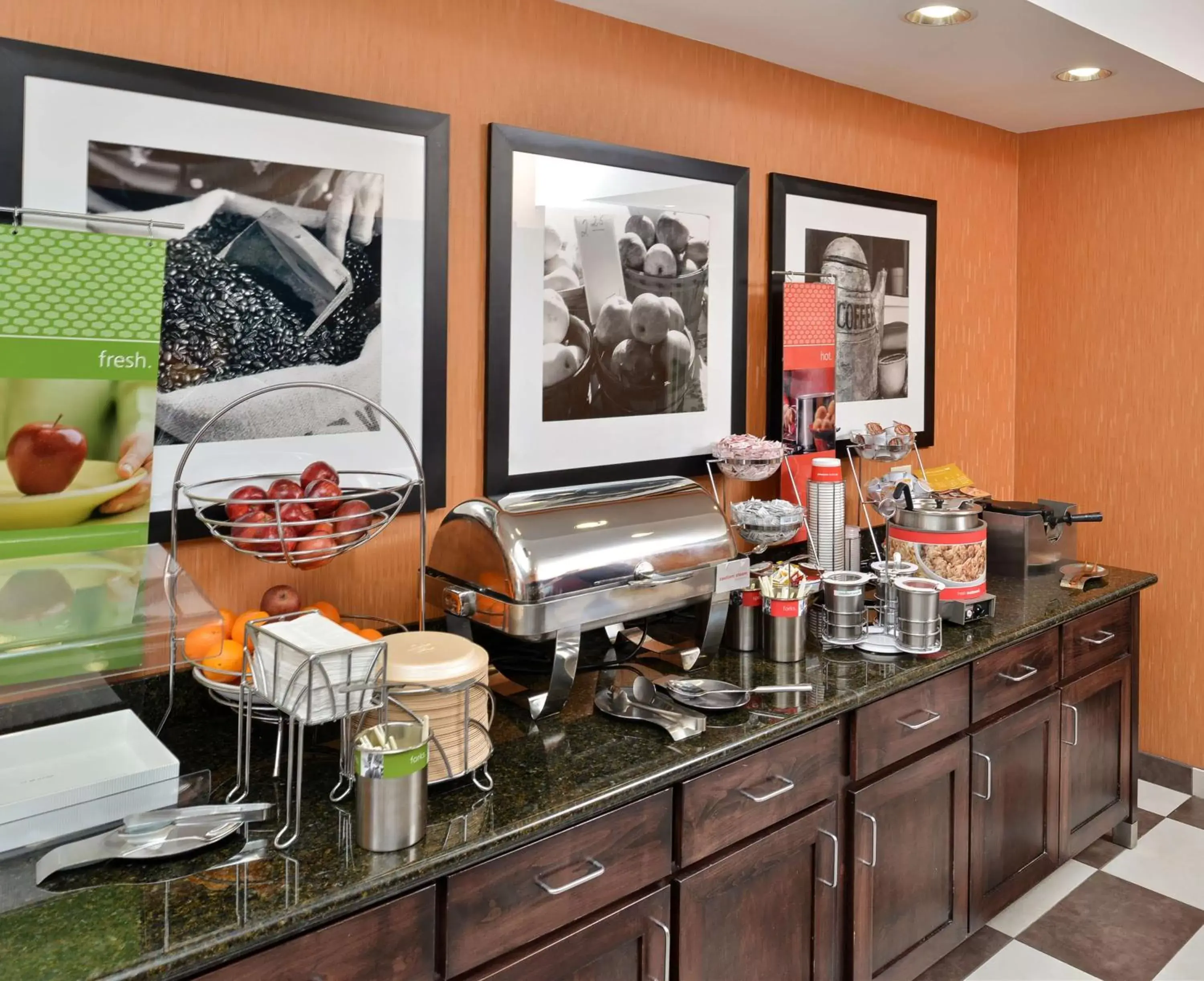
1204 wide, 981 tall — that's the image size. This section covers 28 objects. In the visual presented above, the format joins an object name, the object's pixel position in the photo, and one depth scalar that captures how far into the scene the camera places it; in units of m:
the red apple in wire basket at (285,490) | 1.65
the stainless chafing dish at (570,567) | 1.75
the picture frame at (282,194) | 1.54
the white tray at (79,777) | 1.28
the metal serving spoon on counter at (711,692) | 1.85
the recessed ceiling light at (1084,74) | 2.69
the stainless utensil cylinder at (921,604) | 2.15
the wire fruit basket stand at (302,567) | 1.30
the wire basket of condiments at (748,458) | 2.47
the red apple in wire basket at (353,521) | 1.61
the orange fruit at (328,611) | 1.72
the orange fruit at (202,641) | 1.55
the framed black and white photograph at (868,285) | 2.72
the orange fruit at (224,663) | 1.53
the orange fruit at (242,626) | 1.59
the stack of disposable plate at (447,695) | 1.46
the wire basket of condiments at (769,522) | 2.28
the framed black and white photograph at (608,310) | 2.13
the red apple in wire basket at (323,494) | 1.63
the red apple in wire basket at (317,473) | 1.71
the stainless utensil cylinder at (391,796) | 1.27
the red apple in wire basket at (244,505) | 1.61
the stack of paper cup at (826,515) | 2.53
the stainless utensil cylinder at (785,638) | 2.08
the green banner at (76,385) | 1.38
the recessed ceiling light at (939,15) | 2.22
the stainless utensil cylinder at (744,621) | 2.12
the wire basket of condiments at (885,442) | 2.80
